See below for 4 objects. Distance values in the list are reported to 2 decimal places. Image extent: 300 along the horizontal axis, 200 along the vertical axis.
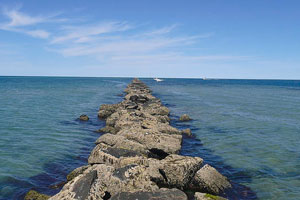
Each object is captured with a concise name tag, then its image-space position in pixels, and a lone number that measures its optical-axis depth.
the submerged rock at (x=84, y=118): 29.06
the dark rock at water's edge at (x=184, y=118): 30.05
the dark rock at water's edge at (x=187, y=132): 22.46
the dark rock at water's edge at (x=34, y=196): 10.46
